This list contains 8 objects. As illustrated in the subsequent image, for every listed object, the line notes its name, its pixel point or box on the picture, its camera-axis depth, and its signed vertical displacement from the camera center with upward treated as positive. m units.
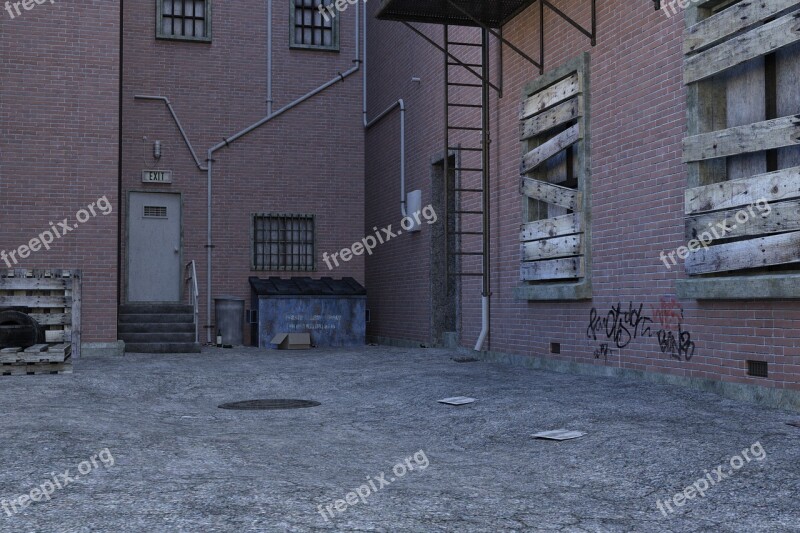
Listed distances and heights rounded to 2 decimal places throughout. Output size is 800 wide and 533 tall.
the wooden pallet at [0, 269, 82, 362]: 12.00 +0.09
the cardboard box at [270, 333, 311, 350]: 16.59 -0.75
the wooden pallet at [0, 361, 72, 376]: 10.58 -0.82
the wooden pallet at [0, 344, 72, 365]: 10.52 -0.65
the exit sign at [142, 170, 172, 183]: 17.92 +2.61
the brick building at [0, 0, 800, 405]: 7.52 +1.94
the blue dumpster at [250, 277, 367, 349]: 16.95 -0.20
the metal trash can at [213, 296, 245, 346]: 17.67 -0.35
